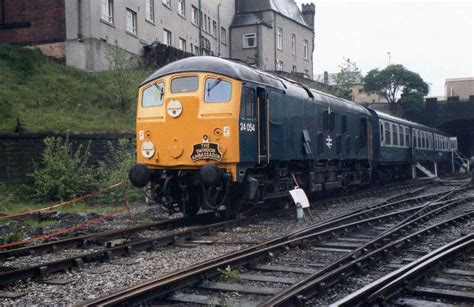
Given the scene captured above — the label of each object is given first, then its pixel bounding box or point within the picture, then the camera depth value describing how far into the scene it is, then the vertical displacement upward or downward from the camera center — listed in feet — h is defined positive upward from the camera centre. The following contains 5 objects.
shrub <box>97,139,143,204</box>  52.80 -1.50
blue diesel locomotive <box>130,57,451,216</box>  35.88 +1.47
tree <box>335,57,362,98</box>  170.71 +24.85
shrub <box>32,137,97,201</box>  51.67 -1.71
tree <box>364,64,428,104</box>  168.45 +22.56
